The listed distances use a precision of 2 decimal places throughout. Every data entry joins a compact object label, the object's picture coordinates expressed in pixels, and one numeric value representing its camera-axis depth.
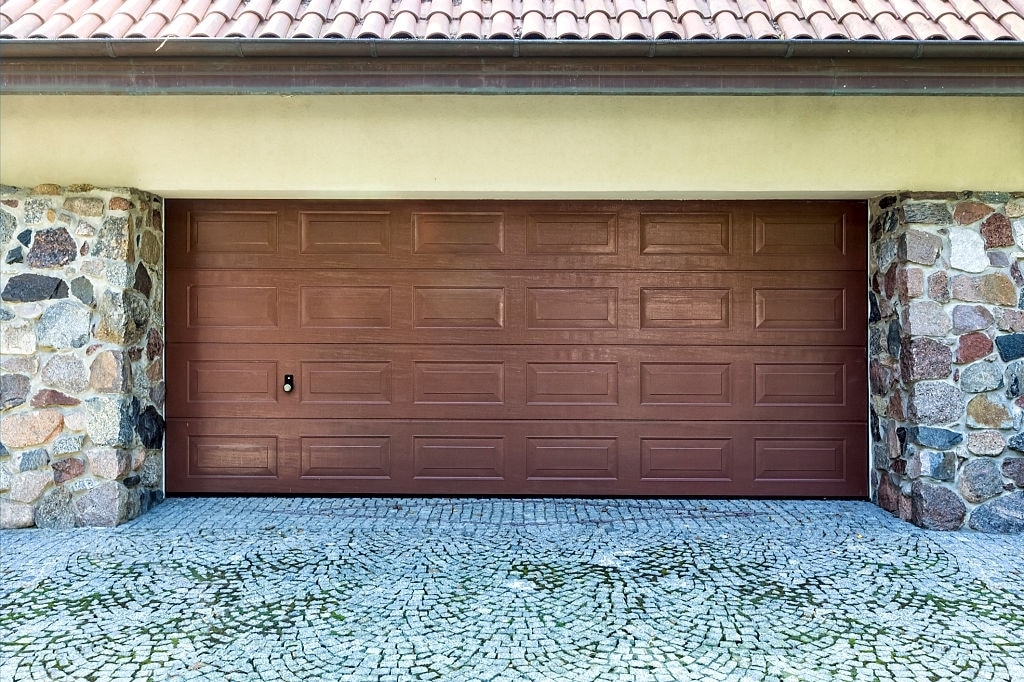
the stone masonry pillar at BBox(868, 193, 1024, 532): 4.25
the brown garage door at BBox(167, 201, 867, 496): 4.84
